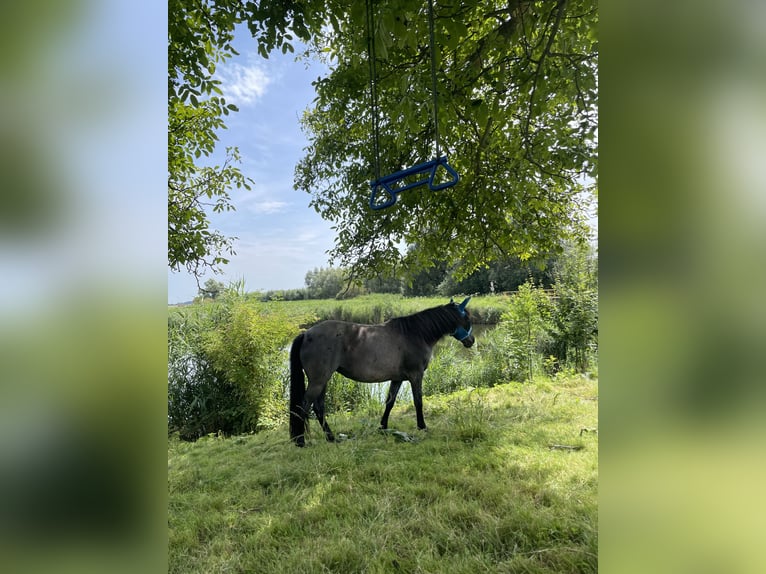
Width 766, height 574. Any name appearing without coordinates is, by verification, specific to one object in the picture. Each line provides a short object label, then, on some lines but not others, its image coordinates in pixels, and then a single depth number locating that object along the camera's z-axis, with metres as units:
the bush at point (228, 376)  4.36
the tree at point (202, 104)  1.90
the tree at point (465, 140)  2.11
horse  3.10
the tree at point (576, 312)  5.68
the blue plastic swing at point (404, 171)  1.43
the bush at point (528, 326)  5.58
